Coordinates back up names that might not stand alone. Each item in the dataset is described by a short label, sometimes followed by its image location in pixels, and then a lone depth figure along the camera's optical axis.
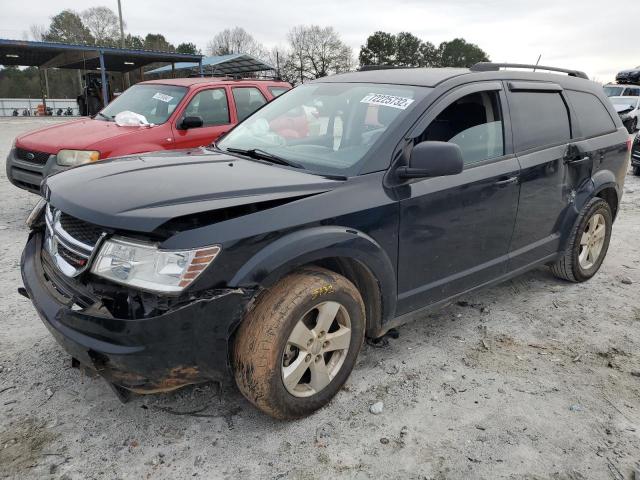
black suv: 2.10
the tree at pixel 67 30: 57.78
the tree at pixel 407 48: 66.49
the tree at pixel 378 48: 65.50
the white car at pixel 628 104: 19.00
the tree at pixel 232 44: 70.81
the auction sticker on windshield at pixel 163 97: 6.57
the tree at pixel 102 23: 62.50
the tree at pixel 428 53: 69.06
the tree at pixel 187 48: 67.31
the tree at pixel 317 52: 62.84
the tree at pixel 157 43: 63.96
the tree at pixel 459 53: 67.46
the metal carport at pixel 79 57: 21.66
